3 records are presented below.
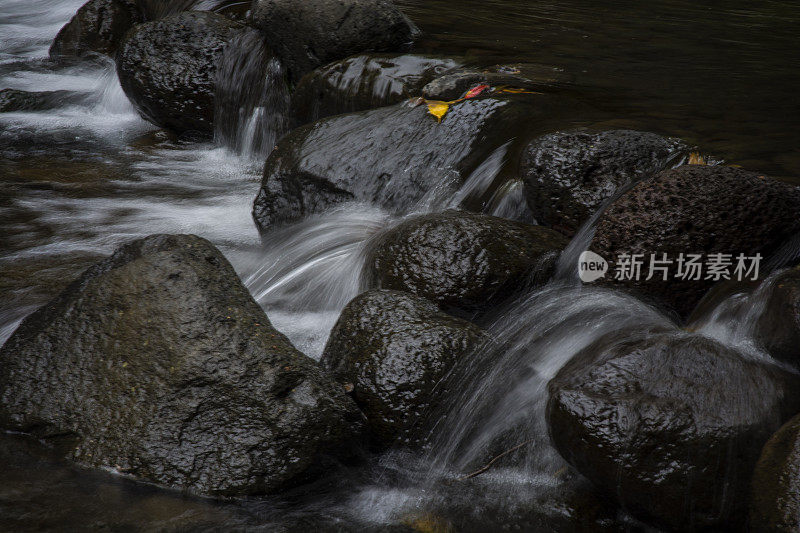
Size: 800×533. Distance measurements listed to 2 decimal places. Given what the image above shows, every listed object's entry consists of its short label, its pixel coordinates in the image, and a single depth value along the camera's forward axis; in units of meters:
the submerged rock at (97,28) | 11.12
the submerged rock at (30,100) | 9.21
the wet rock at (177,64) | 8.44
